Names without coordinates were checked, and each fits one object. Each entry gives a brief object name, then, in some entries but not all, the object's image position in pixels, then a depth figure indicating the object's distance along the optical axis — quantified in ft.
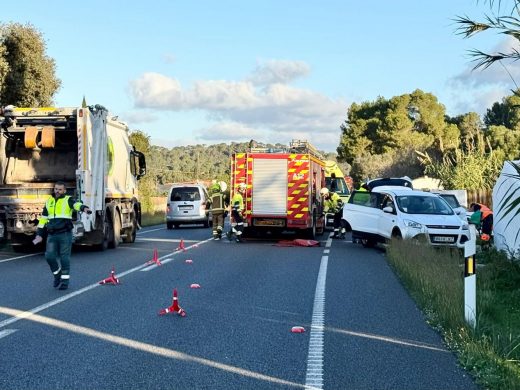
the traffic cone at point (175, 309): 30.37
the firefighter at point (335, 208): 82.07
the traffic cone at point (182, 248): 63.94
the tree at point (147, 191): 135.44
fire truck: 74.84
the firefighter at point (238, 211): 72.54
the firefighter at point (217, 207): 76.69
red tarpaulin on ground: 70.80
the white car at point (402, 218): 60.44
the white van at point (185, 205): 101.71
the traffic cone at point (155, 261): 51.83
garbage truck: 56.59
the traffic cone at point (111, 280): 40.47
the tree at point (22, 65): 86.33
